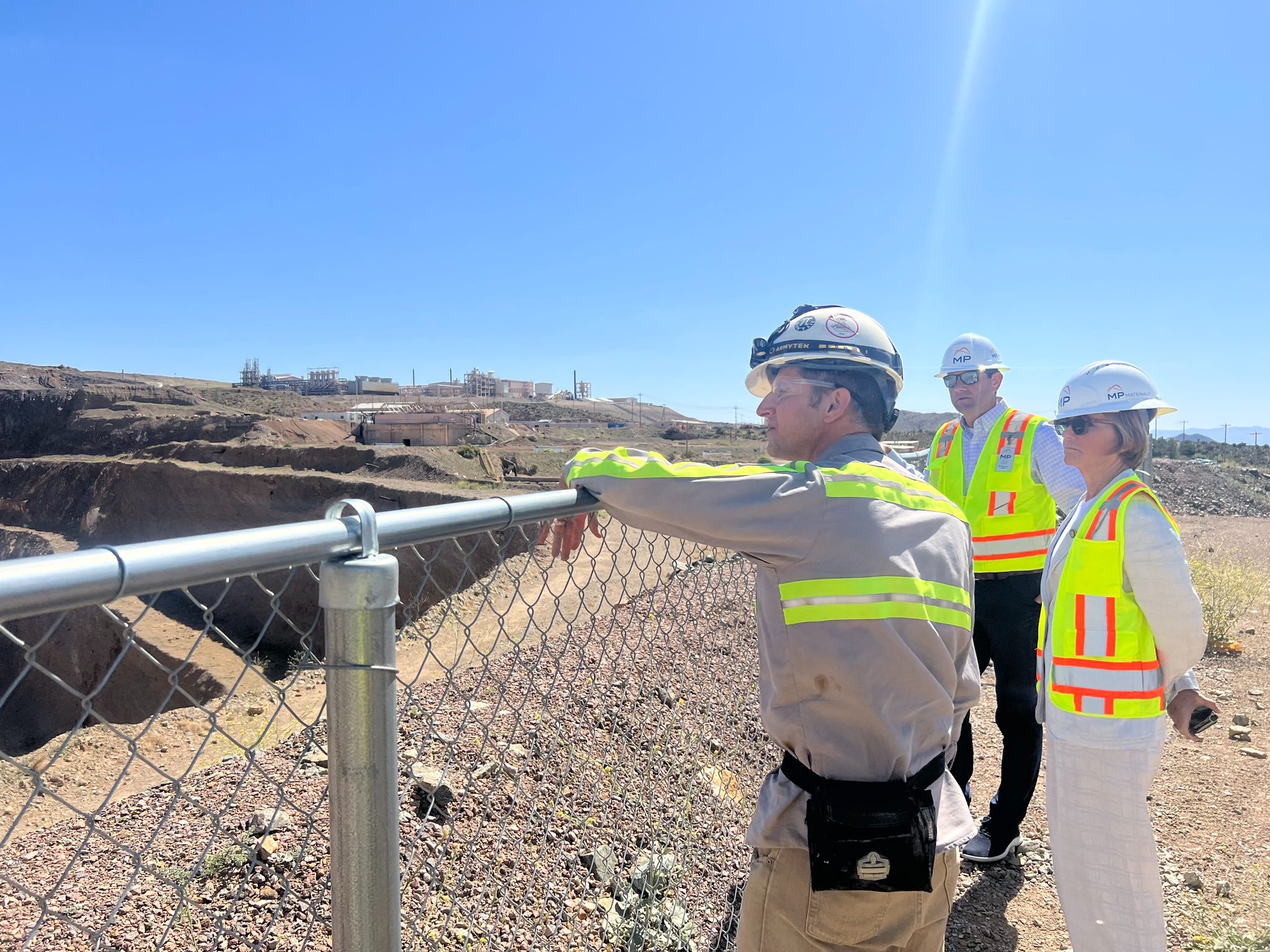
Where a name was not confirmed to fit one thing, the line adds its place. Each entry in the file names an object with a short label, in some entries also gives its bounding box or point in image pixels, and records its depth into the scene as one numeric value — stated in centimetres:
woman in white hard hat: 262
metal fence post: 132
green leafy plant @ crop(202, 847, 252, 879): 283
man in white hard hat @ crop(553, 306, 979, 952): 174
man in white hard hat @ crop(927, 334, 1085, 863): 379
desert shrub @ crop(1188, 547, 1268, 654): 764
